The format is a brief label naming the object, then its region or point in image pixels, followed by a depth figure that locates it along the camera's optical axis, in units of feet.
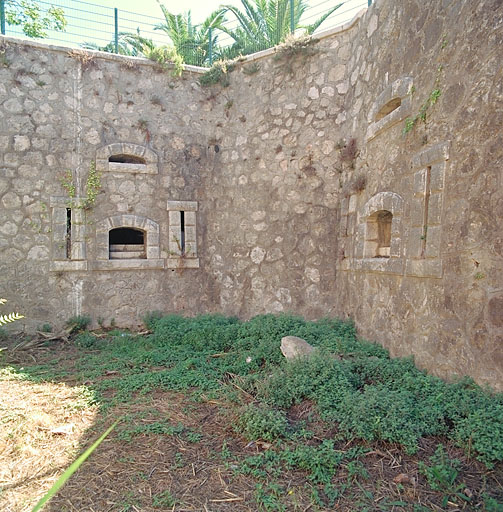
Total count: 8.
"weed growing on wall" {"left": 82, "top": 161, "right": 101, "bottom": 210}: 22.00
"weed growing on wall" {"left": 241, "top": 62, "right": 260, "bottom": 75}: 22.58
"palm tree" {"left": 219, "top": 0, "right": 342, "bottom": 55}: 48.03
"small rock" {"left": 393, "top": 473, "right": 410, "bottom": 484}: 8.68
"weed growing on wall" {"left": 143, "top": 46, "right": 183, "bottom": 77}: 23.26
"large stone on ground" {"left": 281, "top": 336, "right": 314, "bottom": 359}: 14.34
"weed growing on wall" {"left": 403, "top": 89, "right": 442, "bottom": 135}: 12.53
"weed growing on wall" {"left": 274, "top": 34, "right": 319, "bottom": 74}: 20.66
